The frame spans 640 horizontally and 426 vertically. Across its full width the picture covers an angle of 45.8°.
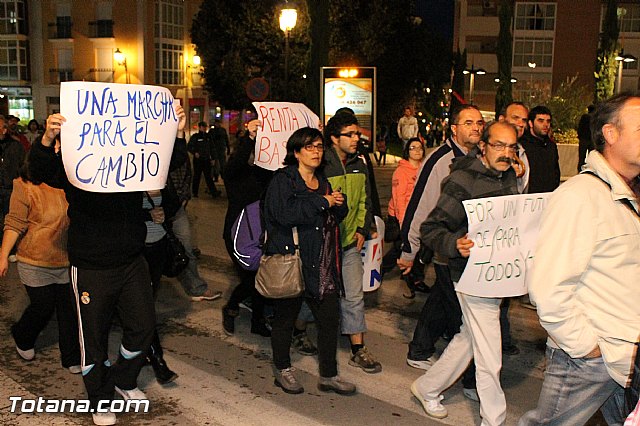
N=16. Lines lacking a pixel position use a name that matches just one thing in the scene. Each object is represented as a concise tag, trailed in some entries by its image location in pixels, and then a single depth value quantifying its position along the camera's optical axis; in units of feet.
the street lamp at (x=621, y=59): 100.20
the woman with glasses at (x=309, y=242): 16.84
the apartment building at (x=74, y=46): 174.50
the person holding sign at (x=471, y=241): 14.80
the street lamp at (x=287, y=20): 64.03
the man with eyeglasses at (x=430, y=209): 19.03
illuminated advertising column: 64.59
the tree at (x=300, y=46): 103.35
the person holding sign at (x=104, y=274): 14.93
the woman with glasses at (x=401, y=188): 28.63
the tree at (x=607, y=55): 100.63
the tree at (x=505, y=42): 100.37
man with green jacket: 18.88
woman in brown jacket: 17.94
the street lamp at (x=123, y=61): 166.40
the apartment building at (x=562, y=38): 202.49
